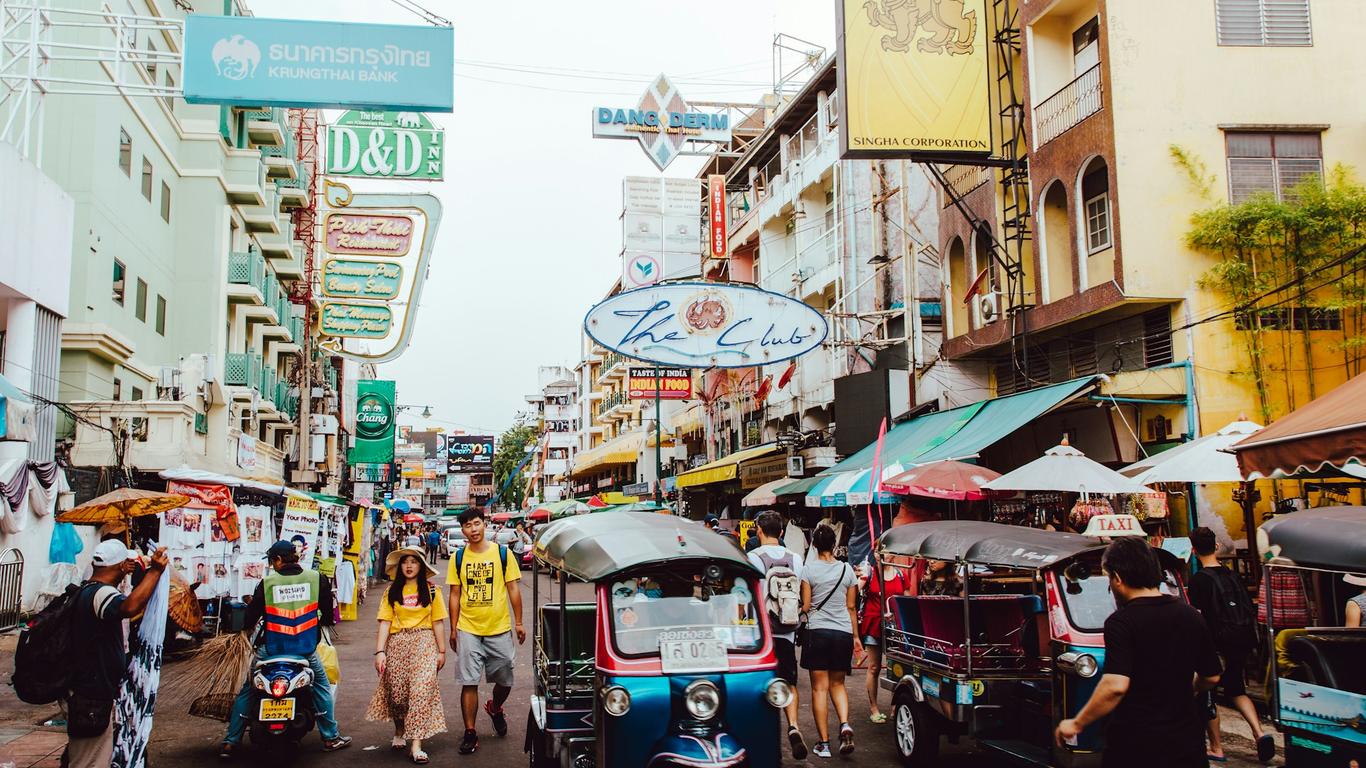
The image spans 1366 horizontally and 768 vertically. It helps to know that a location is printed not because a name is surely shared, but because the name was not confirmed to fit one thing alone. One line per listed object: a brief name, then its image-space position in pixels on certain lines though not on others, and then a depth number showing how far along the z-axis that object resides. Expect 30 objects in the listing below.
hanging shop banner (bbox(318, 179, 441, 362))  24.47
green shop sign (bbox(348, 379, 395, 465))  39.00
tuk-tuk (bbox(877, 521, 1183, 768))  6.66
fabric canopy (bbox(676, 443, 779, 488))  28.51
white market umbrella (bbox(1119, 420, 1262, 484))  10.77
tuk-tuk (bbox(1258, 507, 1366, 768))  5.11
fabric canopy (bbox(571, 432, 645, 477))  51.31
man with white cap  5.85
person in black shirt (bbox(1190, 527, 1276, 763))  7.99
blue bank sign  12.61
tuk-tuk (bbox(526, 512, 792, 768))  5.55
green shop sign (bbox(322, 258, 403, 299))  24.39
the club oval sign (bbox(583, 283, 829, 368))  15.39
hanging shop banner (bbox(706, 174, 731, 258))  33.69
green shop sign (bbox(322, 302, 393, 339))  24.47
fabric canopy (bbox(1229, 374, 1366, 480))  7.68
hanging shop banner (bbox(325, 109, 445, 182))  23.95
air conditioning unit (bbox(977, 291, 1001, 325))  17.83
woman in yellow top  7.92
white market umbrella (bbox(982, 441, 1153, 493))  11.30
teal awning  15.09
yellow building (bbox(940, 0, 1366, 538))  14.62
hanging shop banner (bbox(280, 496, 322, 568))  16.28
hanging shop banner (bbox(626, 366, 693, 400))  36.16
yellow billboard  16.47
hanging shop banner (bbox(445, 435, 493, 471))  86.50
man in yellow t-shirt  8.24
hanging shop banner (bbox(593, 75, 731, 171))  32.66
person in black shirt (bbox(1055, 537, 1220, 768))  4.31
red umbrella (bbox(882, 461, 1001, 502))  13.06
